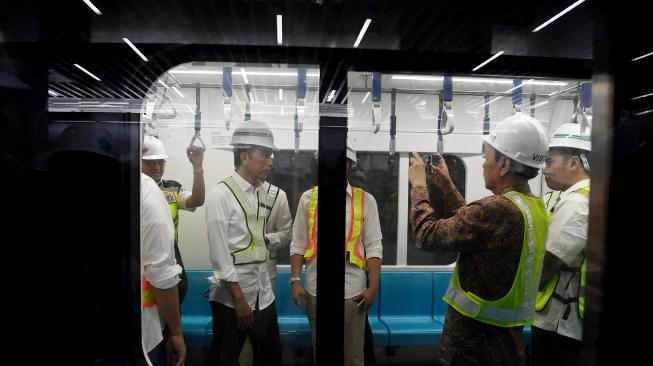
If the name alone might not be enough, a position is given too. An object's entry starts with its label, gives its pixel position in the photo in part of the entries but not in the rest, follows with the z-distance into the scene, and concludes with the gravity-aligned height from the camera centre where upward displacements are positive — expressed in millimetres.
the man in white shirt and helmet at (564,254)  1534 -322
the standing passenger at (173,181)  1358 -30
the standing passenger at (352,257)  1424 -337
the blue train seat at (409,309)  1707 -671
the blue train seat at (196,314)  1443 -563
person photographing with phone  1504 -287
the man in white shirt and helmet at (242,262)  1418 -359
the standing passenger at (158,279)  1386 -424
